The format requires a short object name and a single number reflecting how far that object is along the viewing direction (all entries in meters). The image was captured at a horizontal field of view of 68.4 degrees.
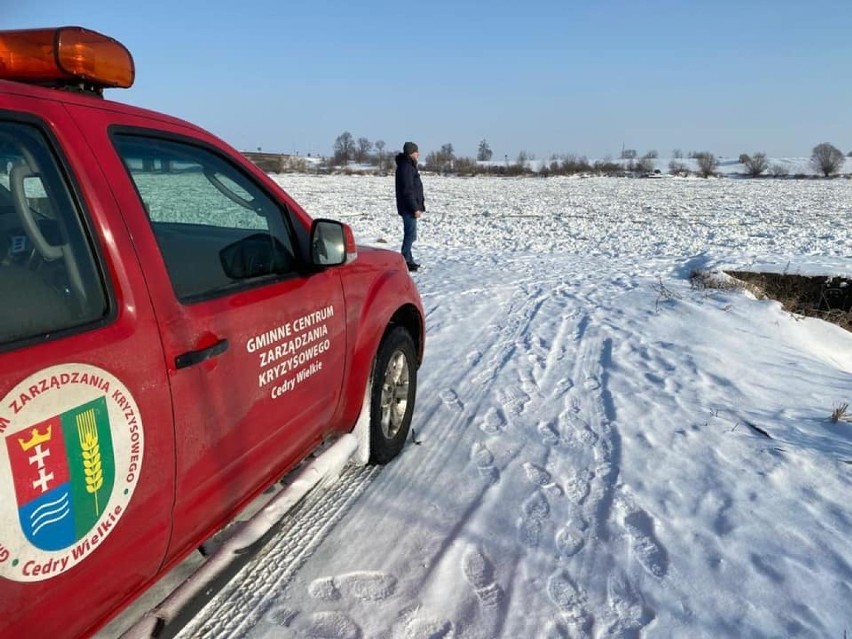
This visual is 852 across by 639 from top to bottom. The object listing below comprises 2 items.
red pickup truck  1.40
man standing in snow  9.45
